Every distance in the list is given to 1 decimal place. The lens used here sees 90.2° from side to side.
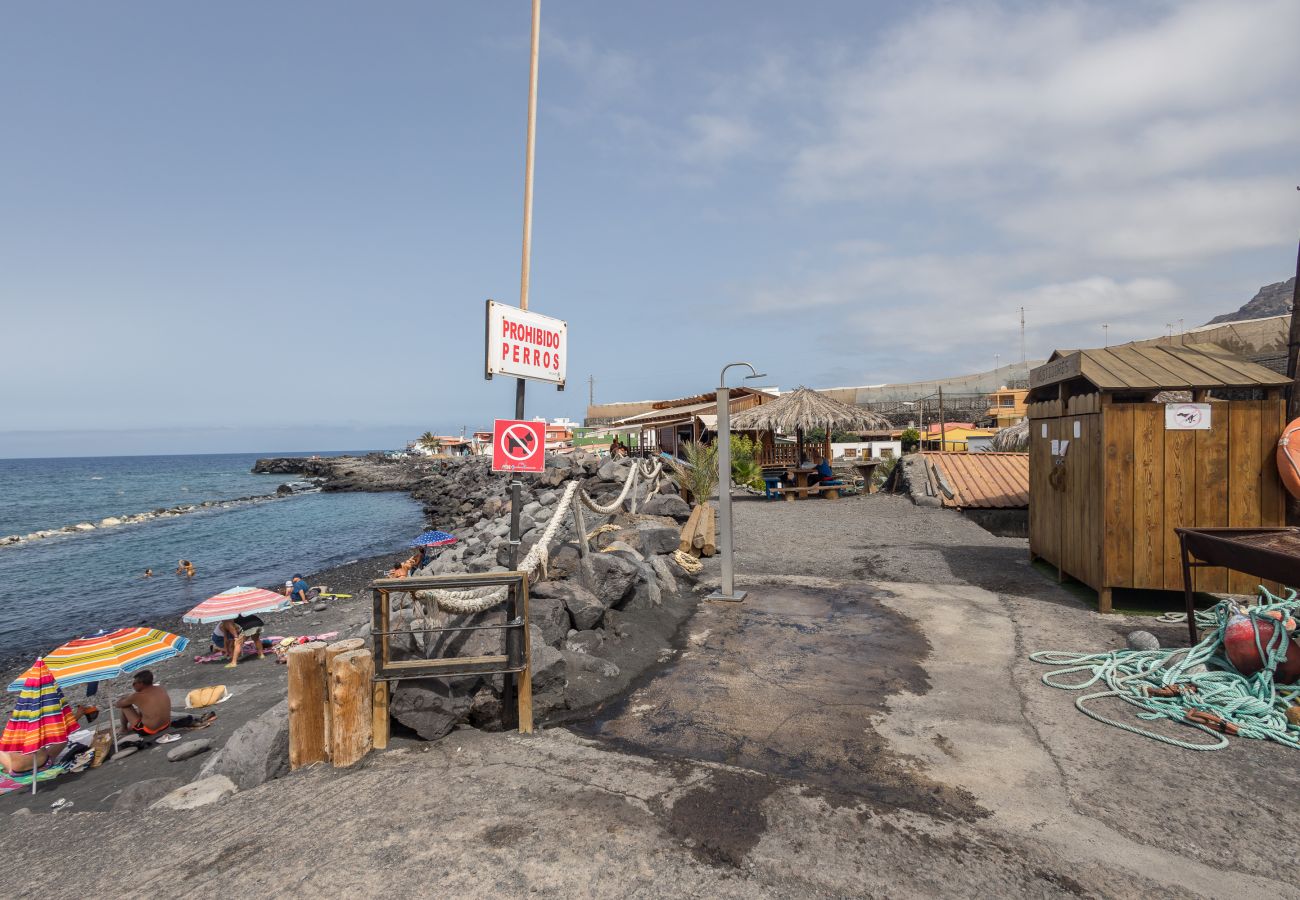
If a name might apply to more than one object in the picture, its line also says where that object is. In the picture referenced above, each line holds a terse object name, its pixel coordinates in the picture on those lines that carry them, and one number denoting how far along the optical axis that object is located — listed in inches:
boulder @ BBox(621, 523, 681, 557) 347.3
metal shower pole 282.8
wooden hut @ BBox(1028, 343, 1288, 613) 244.8
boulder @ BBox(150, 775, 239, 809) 149.1
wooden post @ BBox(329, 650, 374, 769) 149.5
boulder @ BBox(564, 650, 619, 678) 202.6
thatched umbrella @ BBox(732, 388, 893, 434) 697.0
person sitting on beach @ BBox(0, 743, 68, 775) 241.3
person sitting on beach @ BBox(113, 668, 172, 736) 274.2
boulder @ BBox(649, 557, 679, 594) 298.7
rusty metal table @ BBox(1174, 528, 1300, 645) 162.7
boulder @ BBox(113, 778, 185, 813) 180.4
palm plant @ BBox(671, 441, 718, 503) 600.4
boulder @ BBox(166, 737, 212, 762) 243.1
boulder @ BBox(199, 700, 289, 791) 158.7
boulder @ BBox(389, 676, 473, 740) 161.3
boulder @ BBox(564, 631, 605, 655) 216.5
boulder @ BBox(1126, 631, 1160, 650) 204.4
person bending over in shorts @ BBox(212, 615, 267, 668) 423.8
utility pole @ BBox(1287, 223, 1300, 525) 243.4
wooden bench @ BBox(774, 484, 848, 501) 674.8
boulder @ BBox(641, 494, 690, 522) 498.0
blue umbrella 710.5
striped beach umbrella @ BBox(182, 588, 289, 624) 403.0
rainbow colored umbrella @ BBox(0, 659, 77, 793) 240.4
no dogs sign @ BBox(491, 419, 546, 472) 182.5
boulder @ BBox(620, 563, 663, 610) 257.7
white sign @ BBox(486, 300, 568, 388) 174.6
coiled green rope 158.6
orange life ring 233.8
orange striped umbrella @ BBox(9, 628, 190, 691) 261.4
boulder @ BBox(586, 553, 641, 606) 248.7
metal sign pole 189.8
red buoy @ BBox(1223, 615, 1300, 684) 169.2
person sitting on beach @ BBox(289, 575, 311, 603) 597.9
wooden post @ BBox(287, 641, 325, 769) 150.1
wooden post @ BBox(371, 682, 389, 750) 156.9
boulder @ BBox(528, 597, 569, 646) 215.8
